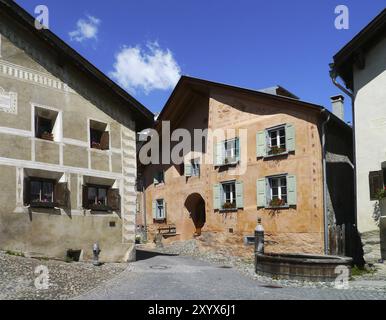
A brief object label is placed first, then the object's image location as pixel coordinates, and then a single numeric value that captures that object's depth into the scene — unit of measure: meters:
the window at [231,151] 22.17
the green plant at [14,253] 13.50
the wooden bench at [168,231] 25.89
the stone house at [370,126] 15.38
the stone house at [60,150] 14.46
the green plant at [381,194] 15.02
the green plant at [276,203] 19.81
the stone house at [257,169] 18.98
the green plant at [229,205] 22.05
